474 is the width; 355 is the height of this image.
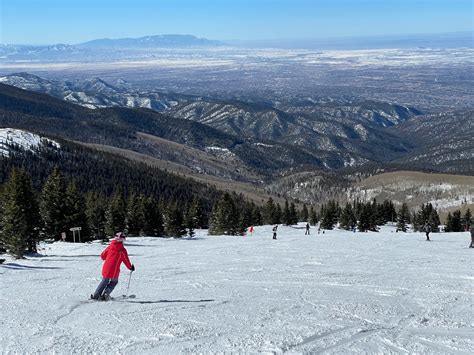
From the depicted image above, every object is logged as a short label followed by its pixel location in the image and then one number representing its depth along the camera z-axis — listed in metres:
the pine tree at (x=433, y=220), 101.81
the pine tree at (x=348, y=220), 97.50
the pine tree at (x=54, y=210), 53.66
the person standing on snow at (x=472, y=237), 36.81
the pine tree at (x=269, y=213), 105.22
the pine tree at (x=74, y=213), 54.47
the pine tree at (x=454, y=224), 102.13
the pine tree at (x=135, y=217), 68.62
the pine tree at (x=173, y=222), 72.12
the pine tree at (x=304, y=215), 126.95
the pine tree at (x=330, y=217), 94.94
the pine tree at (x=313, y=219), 108.41
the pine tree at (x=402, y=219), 102.62
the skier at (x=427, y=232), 48.83
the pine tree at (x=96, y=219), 65.66
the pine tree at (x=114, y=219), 63.41
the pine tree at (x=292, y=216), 101.44
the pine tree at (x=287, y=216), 100.59
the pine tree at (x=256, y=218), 97.05
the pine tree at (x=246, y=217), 83.12
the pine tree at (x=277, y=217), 103.62
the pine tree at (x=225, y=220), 74.50
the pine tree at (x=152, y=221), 70.31
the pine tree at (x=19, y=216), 33.00
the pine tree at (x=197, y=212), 84.38
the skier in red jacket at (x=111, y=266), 15.61
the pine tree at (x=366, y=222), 95.81
